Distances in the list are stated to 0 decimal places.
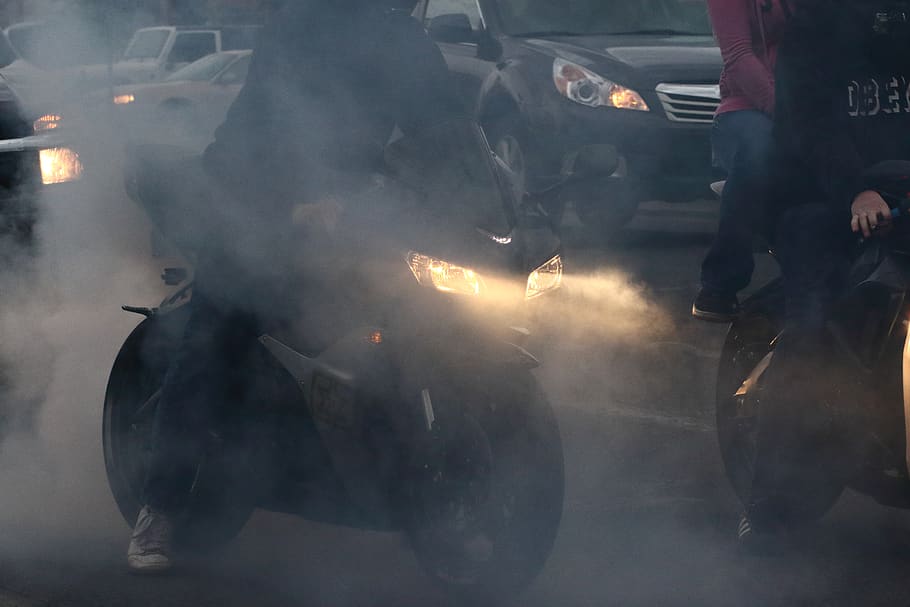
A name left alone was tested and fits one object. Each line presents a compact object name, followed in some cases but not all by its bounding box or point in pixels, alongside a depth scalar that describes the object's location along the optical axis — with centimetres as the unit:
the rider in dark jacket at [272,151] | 757
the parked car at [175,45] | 3800
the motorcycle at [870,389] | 711
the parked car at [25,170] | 1380
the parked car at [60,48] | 1195
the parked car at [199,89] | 2917
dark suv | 1767
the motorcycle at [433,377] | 696
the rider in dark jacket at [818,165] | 729
